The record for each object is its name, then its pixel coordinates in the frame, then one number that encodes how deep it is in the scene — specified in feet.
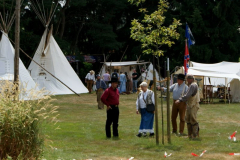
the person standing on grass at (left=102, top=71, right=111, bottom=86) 91.56
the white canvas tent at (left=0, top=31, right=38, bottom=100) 75.10
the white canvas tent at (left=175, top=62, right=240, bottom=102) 73.00
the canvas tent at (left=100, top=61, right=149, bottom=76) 108.27
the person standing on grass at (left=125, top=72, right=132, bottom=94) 96.68
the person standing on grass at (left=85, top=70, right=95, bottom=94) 93.51
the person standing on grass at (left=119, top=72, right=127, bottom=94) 94.84
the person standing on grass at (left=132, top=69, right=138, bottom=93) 98.03
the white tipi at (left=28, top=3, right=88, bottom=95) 87.56
